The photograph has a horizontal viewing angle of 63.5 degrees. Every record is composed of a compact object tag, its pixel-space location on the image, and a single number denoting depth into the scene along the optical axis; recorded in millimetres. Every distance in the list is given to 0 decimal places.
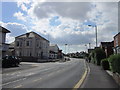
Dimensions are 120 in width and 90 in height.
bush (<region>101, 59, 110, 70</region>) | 13007
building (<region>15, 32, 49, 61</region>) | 32935
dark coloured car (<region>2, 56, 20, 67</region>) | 15526
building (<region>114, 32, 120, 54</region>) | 19690
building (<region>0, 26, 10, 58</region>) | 17115
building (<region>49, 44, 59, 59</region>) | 56650
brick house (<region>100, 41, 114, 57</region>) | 29379
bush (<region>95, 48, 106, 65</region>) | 19044
